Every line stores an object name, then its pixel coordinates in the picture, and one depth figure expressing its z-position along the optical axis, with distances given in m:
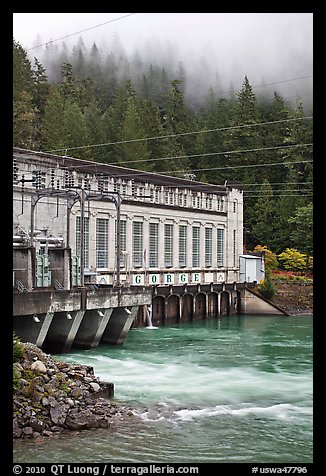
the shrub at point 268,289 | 50.41
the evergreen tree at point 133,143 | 65.12
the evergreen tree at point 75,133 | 59.73
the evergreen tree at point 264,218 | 66.38
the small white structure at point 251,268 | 54.22
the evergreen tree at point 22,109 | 59.78
